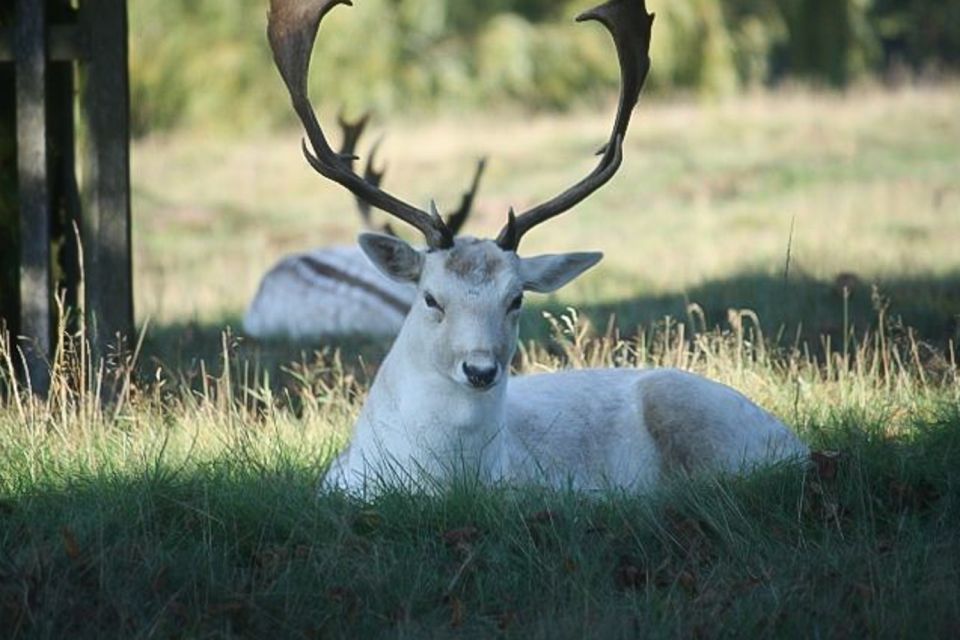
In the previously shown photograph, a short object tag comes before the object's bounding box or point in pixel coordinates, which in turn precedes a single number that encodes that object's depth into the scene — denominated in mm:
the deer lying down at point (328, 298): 26328
